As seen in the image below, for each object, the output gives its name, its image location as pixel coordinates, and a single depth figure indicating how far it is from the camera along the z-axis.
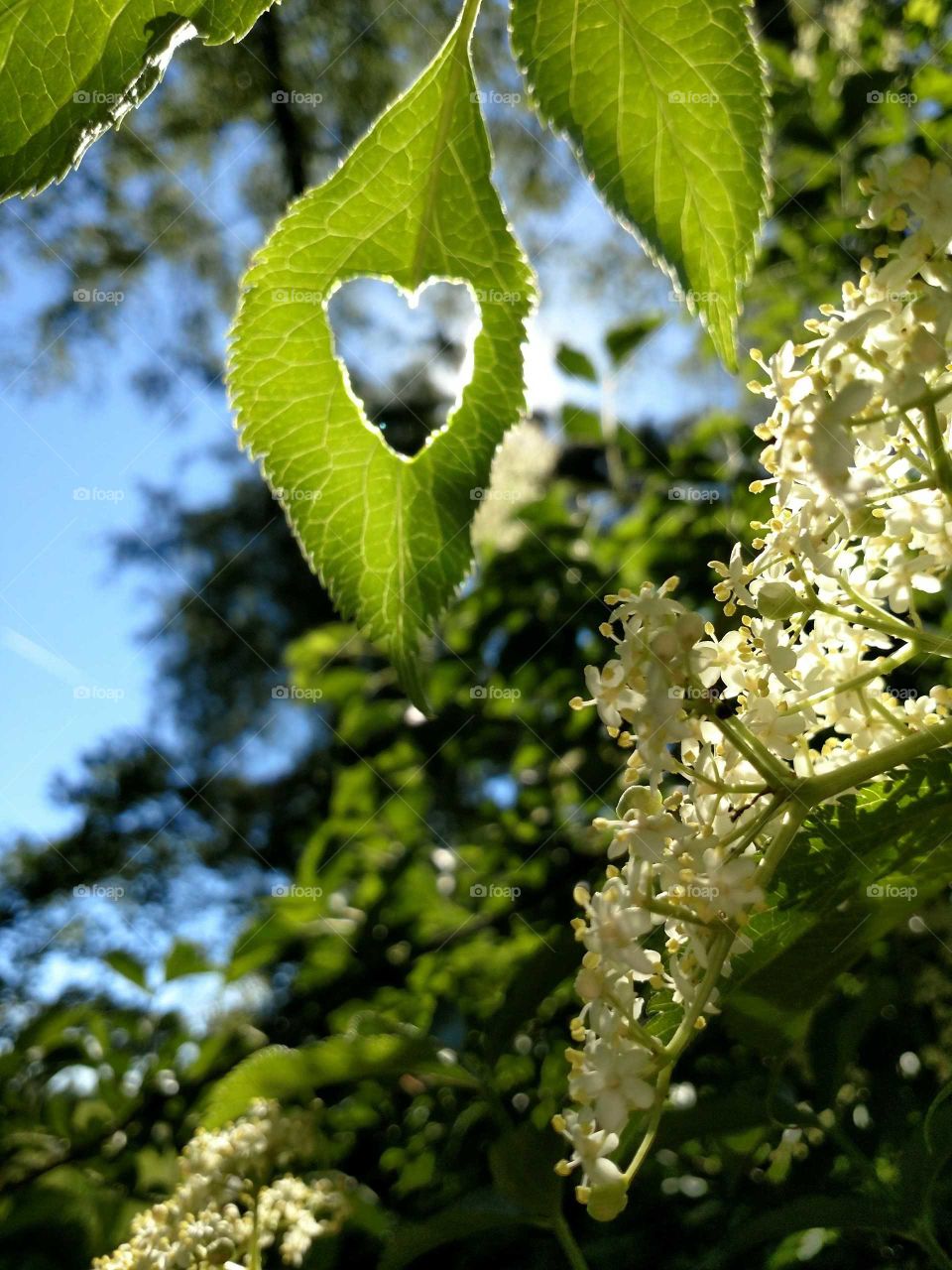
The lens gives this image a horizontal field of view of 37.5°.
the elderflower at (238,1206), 0.33
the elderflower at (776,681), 0.19
